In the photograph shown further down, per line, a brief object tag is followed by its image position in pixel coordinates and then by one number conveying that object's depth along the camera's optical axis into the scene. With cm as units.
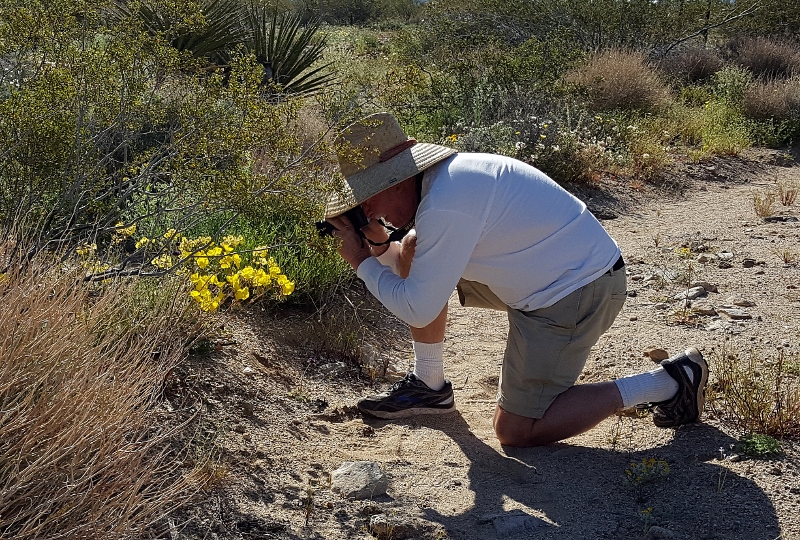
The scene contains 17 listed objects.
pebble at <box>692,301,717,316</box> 472
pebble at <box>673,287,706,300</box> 504
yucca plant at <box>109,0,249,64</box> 945
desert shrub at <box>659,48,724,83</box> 1375
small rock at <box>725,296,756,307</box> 483
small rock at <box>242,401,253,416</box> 331
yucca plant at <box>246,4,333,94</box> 1020
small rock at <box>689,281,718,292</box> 517
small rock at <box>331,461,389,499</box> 289
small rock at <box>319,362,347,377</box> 395
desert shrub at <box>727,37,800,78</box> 1421
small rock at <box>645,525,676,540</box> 264
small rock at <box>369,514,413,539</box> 267
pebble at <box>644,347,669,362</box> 419
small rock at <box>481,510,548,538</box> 273
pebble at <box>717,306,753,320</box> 462
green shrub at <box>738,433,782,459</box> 301
